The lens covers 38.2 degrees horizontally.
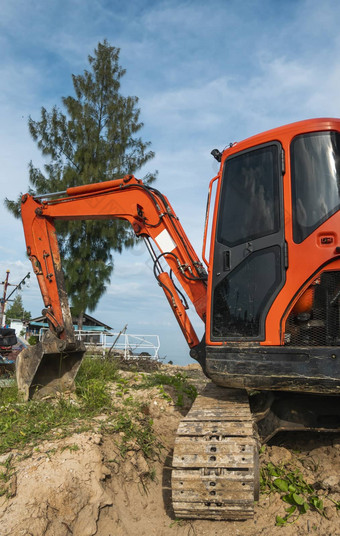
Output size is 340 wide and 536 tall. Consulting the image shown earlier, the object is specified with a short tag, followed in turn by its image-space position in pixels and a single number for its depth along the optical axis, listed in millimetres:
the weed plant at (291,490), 3941
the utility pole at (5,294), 18578
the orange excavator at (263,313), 3617
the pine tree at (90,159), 18328
